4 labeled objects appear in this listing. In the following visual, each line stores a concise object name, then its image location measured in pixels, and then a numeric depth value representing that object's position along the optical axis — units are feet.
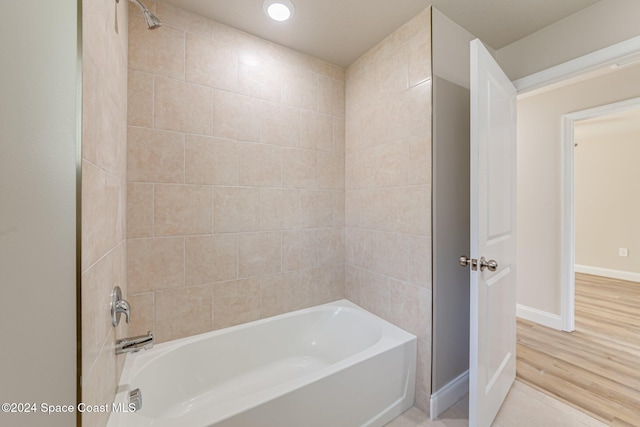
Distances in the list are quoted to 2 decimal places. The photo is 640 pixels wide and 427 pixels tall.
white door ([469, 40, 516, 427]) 4.14
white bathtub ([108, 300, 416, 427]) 3.64
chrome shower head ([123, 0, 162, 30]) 3.89
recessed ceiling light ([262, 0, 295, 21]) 4.87
